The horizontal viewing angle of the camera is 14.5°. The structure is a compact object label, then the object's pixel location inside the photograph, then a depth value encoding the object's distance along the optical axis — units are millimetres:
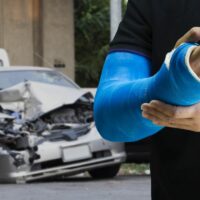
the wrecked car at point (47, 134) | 9344
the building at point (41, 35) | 18734
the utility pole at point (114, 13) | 14298
